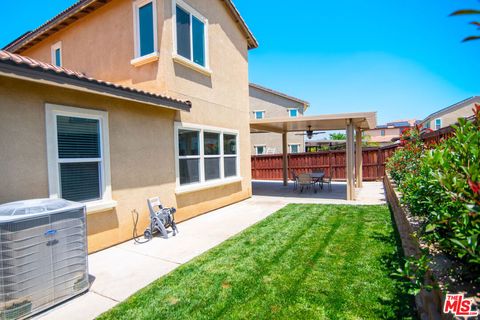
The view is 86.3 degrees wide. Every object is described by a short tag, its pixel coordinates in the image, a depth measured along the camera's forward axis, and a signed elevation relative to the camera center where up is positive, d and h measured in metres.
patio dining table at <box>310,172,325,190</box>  13.40 -1.27
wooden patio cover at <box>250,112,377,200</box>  10.41 +1.40
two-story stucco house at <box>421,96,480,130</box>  35.97 +5.18
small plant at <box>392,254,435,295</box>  2.53 -1.29
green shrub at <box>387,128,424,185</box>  7.39 -0.17
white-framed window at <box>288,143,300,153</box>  28.92 +0.62
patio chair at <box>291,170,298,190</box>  13.82 -1.58
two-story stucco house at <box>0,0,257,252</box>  4.52 +1.13
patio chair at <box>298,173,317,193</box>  13.28 -1.35
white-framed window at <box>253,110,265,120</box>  28.20 +4.49
